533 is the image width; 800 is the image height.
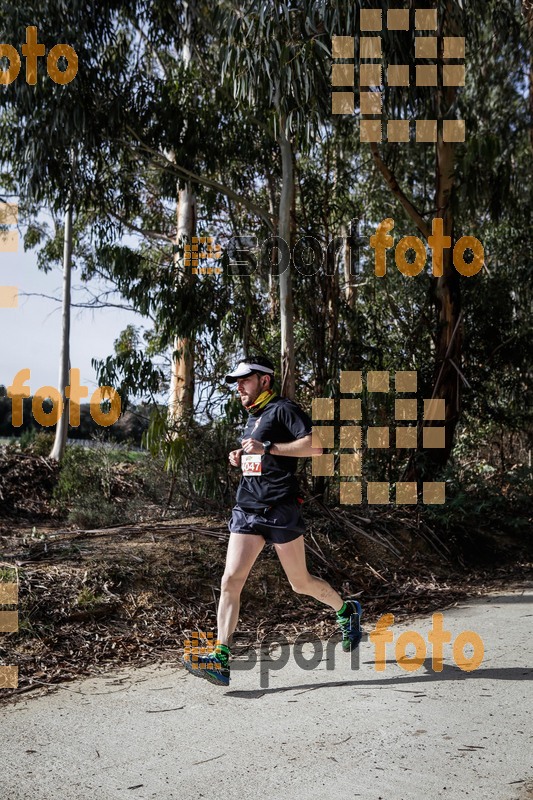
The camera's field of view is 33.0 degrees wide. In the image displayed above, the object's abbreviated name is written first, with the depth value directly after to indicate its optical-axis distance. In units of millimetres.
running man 5527
